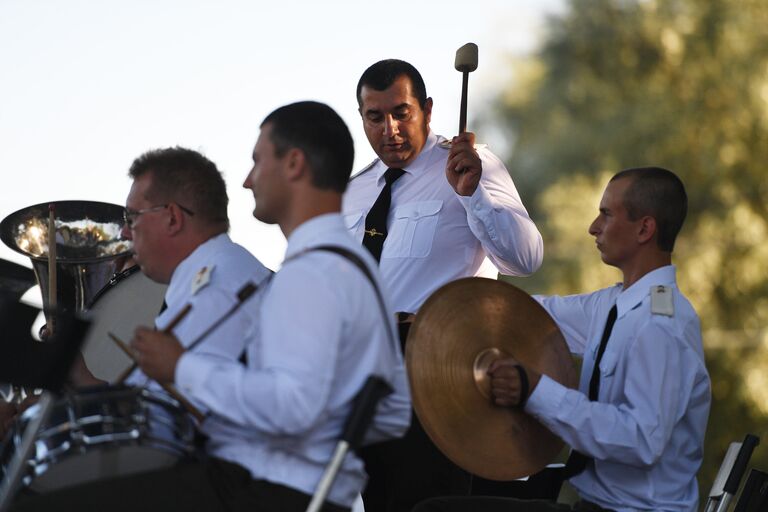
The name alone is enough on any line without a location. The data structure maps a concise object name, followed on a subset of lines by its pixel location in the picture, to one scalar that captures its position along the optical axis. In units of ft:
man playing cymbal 28.48
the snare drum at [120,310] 36.04
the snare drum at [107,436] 22.76
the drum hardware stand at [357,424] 21.50
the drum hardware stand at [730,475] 30.17
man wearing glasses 26.99
